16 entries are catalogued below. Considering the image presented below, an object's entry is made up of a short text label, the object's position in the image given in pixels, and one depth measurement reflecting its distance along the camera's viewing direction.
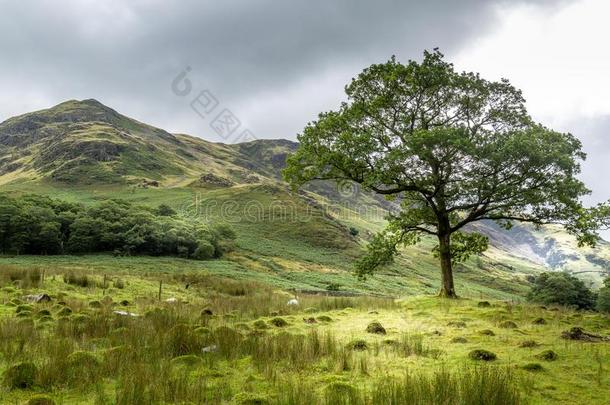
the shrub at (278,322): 14.12
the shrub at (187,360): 8.42
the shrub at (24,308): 13.41
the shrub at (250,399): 6.27
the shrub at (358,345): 10.15
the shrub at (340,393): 5.83
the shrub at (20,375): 6.72
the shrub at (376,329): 12.82
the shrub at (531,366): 8.38
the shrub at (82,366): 7.06
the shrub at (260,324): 13.49
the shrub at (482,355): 9.23
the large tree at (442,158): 18.23
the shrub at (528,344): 10.52
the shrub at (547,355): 9.06
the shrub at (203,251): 60.94
